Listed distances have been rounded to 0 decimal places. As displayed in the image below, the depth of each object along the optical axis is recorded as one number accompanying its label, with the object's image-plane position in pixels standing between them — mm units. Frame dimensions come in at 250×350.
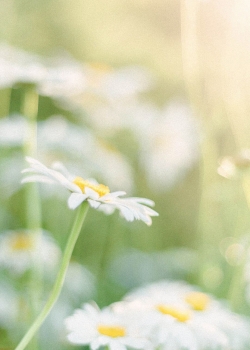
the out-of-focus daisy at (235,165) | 478
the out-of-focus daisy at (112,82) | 618
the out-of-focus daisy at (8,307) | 536
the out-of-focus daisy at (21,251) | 580
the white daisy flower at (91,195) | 378
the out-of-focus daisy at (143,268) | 682
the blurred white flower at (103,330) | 399
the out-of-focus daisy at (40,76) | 510
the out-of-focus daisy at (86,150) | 606
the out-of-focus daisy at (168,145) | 783
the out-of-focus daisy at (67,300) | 557
